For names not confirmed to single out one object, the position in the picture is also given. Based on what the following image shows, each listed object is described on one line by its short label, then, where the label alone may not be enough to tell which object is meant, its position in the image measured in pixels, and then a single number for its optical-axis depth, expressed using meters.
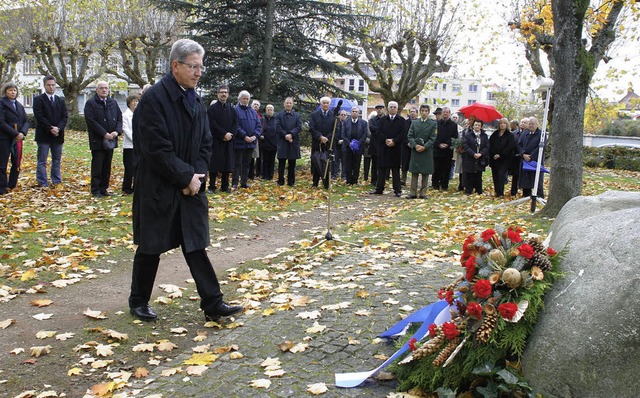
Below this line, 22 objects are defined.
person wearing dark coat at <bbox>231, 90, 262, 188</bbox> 14.48
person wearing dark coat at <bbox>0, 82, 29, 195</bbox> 12.14
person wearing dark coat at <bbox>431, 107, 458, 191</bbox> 15.91
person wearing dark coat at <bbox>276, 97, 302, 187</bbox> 15.71
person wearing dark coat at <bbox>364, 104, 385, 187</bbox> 15.67
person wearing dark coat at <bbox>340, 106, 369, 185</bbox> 16.83
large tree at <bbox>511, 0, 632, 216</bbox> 10.79
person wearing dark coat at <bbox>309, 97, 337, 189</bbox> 15.20
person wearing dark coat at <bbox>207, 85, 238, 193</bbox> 13.76
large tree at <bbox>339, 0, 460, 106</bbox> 26.84
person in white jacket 12.66
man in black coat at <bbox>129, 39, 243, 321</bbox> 5.10
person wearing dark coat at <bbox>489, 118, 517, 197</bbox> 15.14
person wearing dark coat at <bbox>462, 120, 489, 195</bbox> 15.30
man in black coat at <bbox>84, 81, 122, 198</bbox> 12.18
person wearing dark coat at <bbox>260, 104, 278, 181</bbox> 16.47
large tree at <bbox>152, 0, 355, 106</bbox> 19.20
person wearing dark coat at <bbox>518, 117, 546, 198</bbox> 14.33
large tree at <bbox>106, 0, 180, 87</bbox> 33.19
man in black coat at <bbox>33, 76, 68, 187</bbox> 12.49
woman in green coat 14.55
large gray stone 3.35
